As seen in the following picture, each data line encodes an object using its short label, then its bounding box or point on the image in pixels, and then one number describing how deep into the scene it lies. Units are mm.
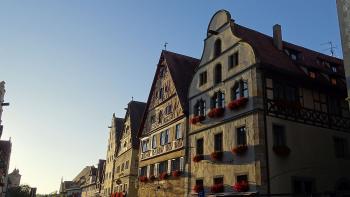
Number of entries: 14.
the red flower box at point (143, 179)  36556
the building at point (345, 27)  17219
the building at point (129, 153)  44031
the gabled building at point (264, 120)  22984
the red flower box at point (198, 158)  27828
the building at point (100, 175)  60838
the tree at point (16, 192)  67612
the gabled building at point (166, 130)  31875
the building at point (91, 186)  66481
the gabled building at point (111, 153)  52938
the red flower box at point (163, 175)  32709
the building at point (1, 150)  42200
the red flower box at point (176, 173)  30766
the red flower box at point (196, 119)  28766
